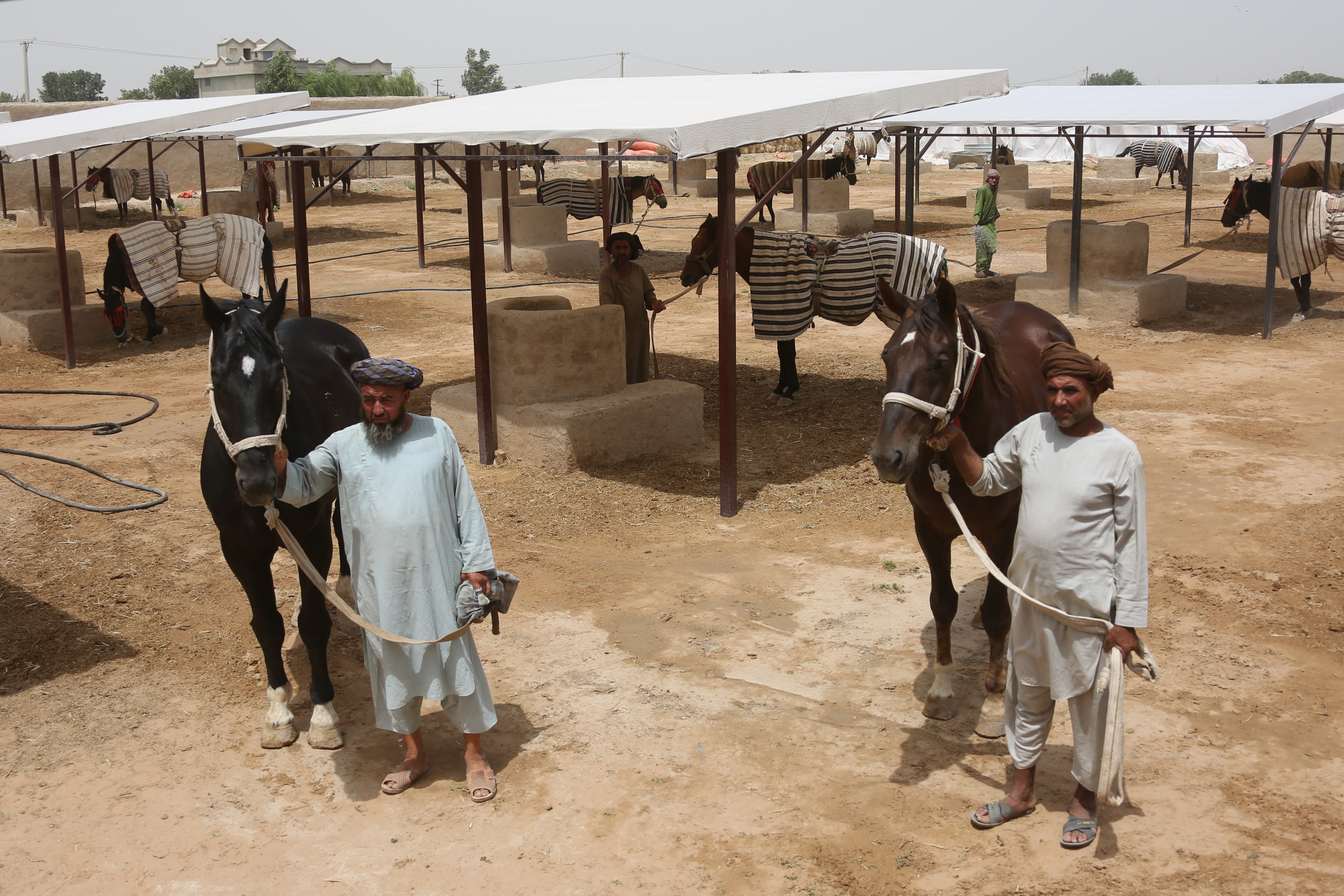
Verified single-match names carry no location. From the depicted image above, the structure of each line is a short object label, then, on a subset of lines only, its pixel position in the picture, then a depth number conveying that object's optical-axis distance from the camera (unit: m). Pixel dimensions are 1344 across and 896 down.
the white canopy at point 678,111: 6.96
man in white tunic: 3.45
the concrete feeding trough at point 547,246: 18.08
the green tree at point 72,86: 127.88
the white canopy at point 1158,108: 12.59
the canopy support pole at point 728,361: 7.41
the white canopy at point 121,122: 11.83
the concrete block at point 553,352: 8.48
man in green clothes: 16.50
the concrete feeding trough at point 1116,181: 30.27
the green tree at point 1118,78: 132.00
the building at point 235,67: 130.12
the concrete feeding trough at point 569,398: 8.37
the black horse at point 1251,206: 13.73
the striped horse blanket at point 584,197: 21.53
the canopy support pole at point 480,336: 8.45
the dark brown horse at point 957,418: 3.83
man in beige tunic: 9.52
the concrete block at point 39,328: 13.02
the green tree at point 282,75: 84.38
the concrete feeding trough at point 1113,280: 13.54
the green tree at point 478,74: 126.25
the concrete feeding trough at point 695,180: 31.88
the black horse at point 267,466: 3.90
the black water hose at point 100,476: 7.14
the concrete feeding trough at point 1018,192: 27.09
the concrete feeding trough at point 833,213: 21.97
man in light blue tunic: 3.89
